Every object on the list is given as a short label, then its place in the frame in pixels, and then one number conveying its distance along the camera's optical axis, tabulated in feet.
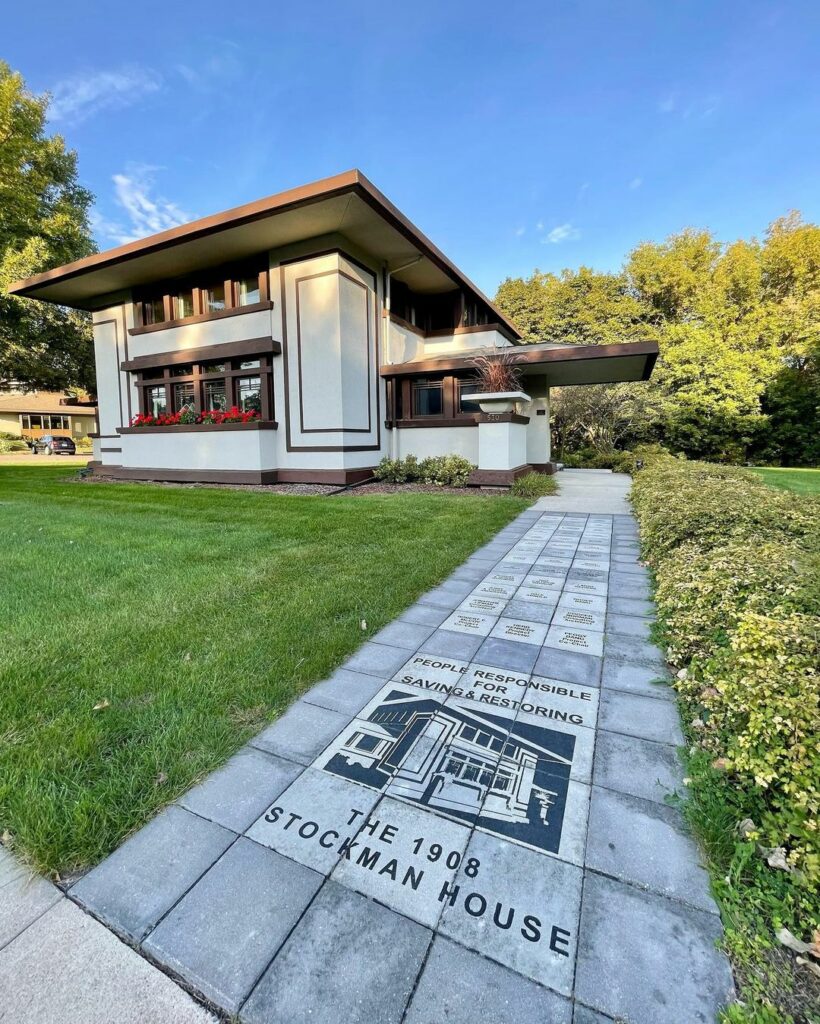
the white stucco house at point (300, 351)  31.37
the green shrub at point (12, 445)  97.59
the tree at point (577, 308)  72.79
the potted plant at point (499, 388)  30.99
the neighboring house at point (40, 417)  118.93
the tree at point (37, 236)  42.65
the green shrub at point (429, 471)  33.55
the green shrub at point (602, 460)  49.70
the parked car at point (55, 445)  94.53
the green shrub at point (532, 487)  30.89
